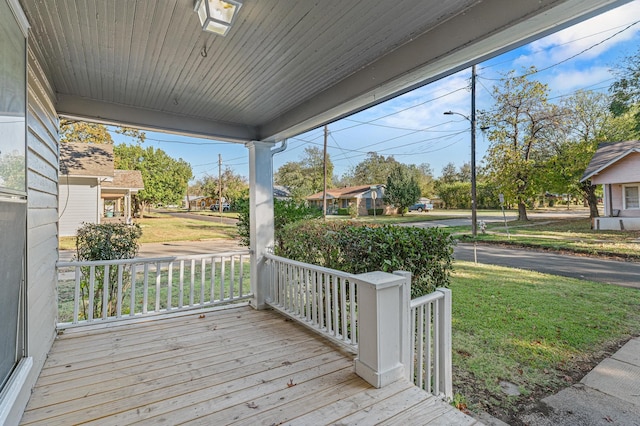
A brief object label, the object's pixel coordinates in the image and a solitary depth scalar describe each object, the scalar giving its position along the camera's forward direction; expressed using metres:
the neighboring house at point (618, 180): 5.12
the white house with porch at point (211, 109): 1.59
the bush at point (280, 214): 4.64
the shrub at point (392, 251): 2.73
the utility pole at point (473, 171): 8.73
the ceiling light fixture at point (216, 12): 1.54
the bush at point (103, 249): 3.74
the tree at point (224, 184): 27.92
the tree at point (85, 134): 10.12
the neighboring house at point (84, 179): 10.33
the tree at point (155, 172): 22.00
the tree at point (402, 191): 10.66
